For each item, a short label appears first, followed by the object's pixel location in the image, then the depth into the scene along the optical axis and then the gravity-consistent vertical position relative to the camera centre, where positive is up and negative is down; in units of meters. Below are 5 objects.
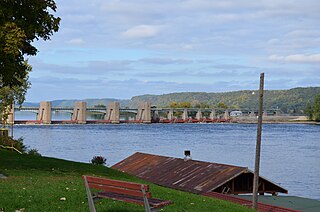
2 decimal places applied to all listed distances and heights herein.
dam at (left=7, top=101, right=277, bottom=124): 198.57 +0.82
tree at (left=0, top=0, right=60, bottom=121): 17.34 +2.72
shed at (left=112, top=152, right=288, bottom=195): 27.84 -3.72
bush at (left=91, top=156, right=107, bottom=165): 37.02 -3.72
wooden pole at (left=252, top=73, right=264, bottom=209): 18.48 -1.19
